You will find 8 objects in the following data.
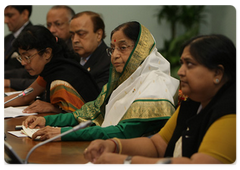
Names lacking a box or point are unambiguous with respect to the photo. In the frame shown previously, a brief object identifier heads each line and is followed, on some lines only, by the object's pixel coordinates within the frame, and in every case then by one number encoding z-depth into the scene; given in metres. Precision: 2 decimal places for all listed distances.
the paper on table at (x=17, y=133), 3.62
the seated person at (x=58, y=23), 7.53
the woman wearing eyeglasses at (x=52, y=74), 4.63
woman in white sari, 3.37
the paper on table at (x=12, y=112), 4.58
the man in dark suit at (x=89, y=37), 6.10
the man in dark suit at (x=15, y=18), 8.68
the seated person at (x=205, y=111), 2.19
